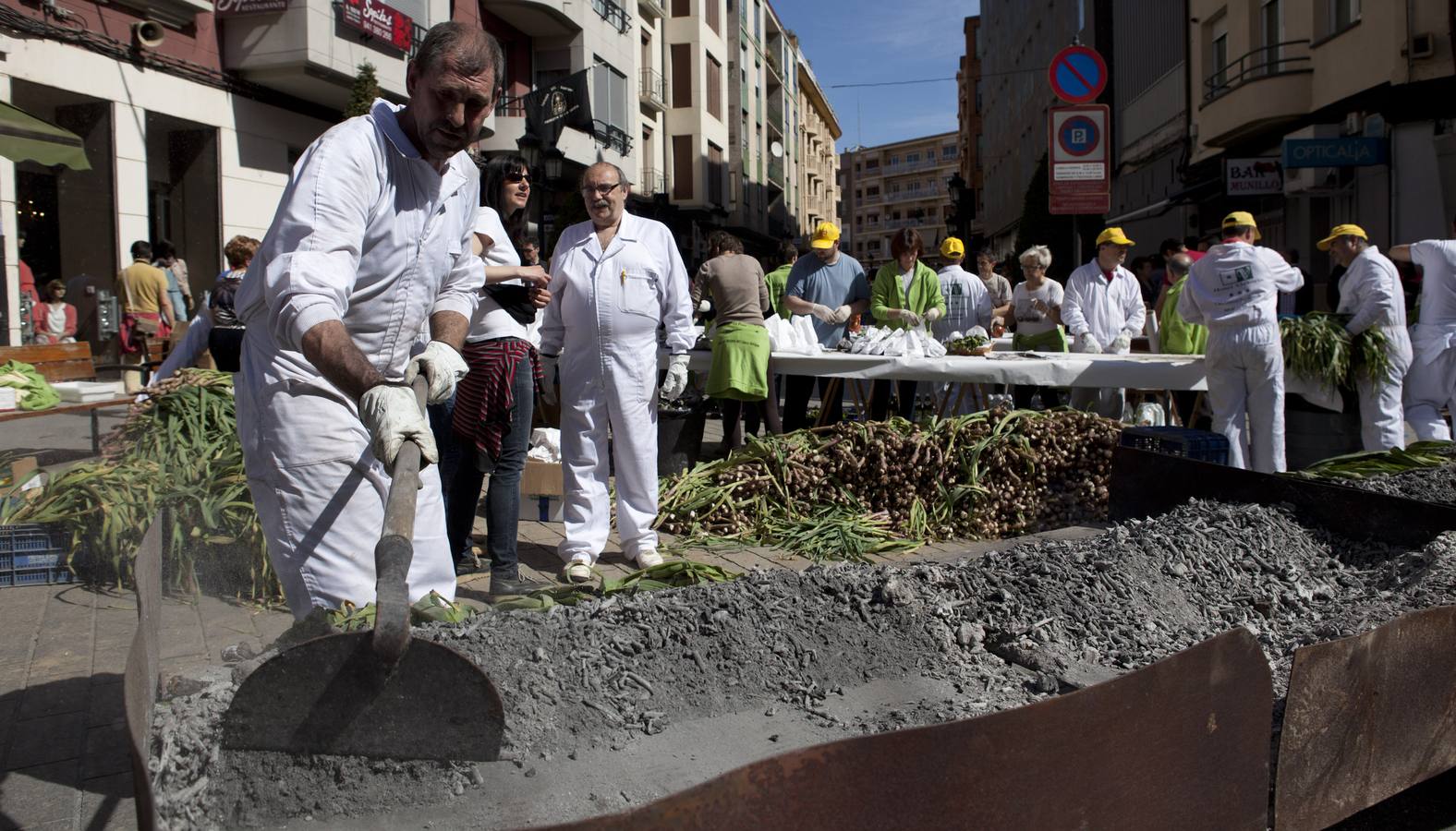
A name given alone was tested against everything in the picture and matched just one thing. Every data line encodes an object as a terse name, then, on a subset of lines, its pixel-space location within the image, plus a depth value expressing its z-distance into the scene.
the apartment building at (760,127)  45.53
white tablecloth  6.88
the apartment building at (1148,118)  24.52
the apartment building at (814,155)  71.69
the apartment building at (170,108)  12.77
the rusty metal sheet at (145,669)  1.45
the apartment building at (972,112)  67.31
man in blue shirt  8.23
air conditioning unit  14.37
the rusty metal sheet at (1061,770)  1.51
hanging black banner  17.55
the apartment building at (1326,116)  14.75
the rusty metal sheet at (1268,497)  3.28
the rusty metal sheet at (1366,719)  2.04
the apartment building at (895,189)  126.50
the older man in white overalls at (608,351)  4.75
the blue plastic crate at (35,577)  4.62
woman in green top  8.24
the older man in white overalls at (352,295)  2.26
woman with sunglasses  4.37
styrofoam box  6.62
